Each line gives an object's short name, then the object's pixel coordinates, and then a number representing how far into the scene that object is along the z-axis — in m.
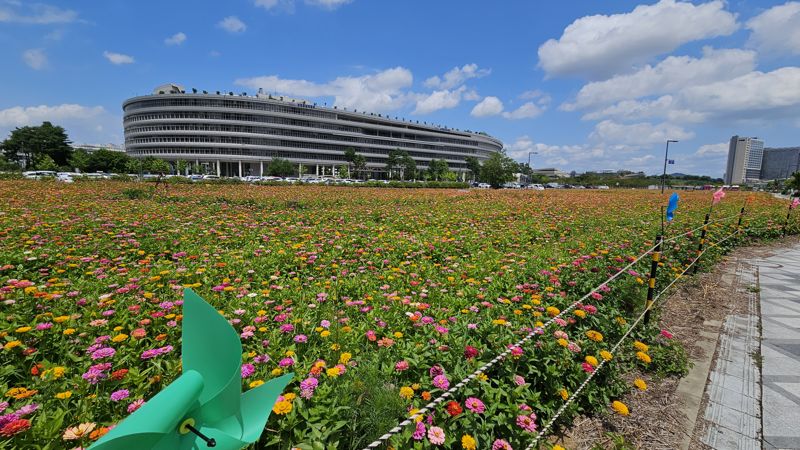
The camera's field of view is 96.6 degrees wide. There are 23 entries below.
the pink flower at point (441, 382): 2.19
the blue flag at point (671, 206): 4.02
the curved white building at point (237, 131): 75.88
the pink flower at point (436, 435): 1.78
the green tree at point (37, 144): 70.94
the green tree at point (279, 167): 76.06
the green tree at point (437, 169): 100.30
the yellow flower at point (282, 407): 1.86
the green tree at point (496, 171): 60.25
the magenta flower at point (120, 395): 1.95
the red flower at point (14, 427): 1.65
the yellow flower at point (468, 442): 1.81
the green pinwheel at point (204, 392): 0.83
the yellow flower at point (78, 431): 1.64
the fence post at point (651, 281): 3.71
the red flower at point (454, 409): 2.00
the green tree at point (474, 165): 112.75
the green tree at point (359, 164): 90.56
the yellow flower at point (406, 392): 2.11
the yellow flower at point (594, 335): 2.88
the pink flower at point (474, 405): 2.05
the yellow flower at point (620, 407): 2.32
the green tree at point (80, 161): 69.75
